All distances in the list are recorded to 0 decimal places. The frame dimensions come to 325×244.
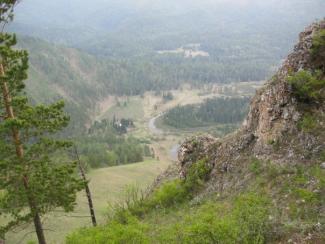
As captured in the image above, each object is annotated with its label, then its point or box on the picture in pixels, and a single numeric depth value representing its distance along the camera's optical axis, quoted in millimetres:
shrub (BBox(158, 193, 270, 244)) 17250
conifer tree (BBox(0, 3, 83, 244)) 26094
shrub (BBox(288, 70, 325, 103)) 26766
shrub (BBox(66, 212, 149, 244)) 19609
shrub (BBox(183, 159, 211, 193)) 33312
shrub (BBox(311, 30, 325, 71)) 28641
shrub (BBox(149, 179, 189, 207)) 33656
